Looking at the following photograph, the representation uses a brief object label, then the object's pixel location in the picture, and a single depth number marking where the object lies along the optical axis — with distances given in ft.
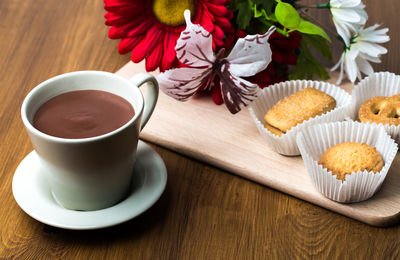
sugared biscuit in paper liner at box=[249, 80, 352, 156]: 2.31
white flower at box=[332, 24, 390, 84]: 2.53
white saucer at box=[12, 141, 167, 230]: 2.08
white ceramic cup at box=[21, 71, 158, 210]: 2.01
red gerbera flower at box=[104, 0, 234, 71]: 2.42
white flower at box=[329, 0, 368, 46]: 2.44
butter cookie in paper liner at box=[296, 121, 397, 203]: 2.15
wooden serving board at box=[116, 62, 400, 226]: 2.18
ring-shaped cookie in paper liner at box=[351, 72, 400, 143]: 2.45
